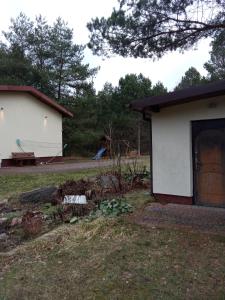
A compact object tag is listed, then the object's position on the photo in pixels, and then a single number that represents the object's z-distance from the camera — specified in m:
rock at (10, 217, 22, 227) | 4.32
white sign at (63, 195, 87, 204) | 4.91
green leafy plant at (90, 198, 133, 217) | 4.25
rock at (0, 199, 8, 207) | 5.59
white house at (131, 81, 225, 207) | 4.34
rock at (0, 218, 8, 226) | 4.41
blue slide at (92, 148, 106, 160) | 15.13
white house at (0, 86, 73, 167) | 11.83
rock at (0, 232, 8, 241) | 3.83
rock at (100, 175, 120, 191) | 5.74
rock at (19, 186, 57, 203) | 5.47
